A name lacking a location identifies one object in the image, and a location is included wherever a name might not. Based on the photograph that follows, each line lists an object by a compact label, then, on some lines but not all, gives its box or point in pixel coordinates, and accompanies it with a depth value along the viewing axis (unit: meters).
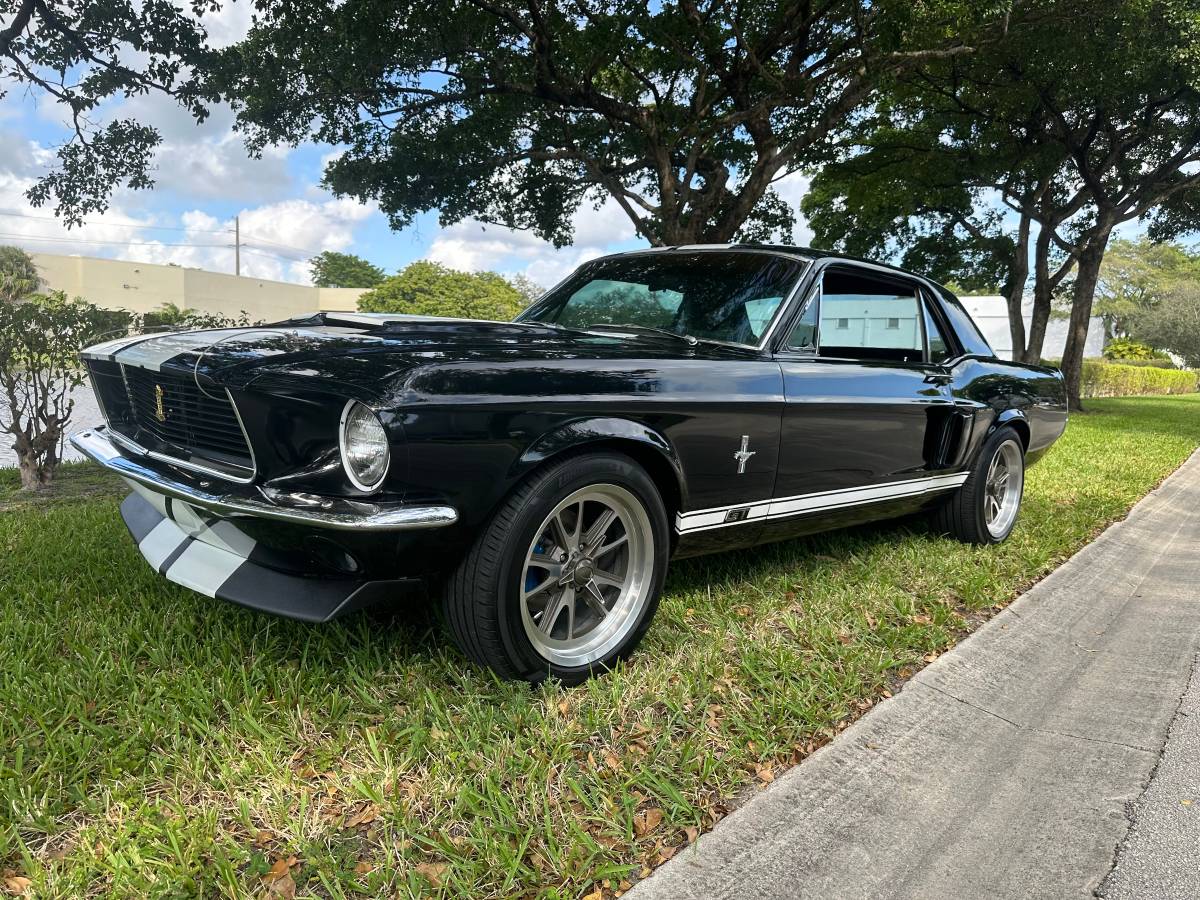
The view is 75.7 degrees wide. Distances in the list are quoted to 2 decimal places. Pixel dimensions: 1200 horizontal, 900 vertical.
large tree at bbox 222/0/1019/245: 9.48
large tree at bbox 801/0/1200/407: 10.84
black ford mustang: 1.97
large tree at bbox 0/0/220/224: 9.48
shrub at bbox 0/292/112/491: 6.48
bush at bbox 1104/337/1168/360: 44.44
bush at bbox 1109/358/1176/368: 42.41
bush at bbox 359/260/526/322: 56.34
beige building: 49.97
